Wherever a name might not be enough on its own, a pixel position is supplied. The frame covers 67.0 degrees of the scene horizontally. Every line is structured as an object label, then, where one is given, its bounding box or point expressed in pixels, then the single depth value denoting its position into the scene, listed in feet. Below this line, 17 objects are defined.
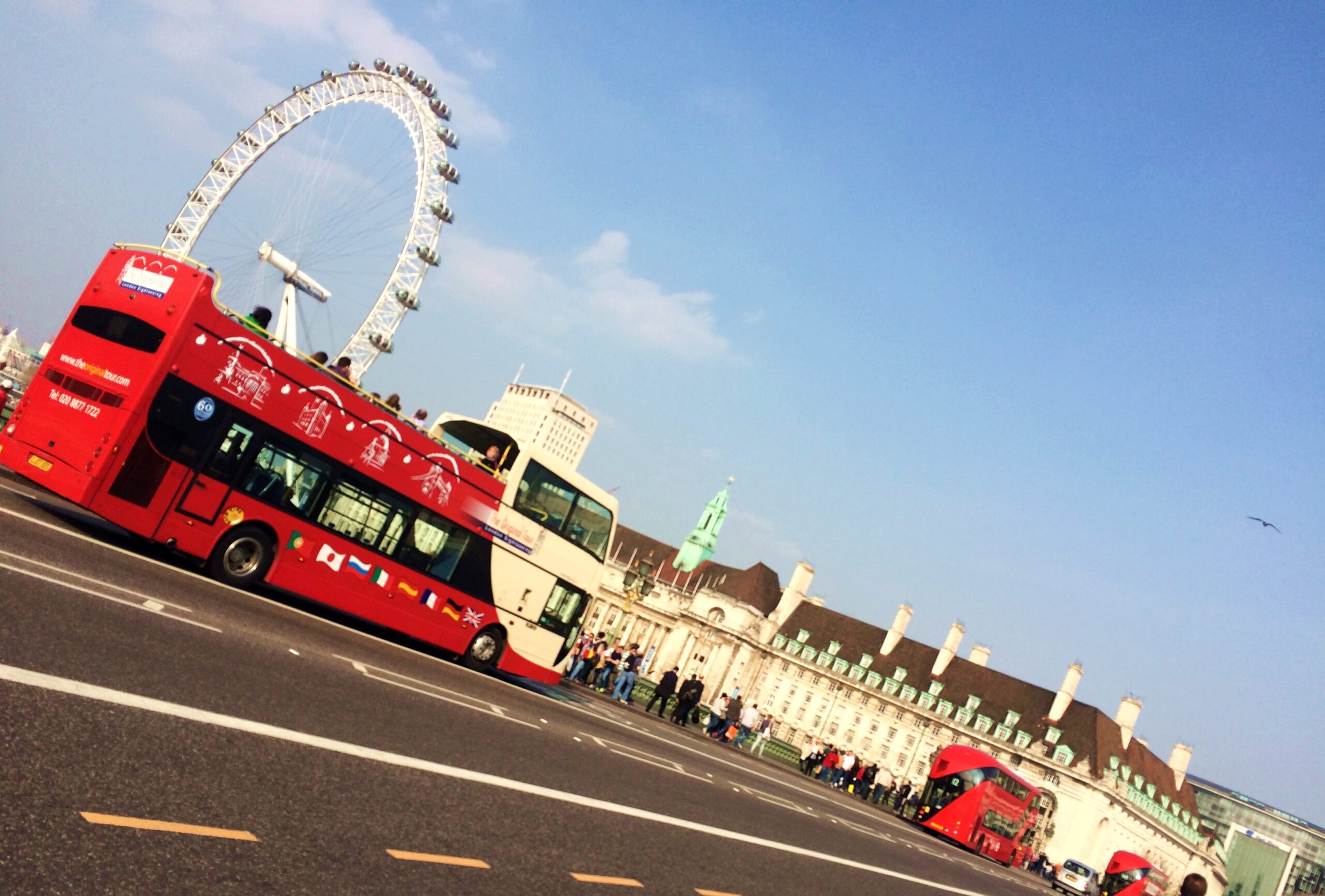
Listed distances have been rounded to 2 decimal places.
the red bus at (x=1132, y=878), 110.52
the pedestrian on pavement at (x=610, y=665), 111.55
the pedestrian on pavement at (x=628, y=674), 103.40
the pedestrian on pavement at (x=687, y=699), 103.35
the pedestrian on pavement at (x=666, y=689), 104.27
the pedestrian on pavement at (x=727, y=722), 118.01
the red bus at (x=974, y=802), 105.91
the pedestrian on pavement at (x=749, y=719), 113.09
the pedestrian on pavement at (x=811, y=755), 128.57
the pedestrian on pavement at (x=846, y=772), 123.34
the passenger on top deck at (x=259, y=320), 52.65
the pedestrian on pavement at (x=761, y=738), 124.47
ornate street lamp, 126.11
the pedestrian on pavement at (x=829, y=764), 127.75
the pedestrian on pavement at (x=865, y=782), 131.75
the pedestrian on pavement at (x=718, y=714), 112.88
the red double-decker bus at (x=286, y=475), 48.98
